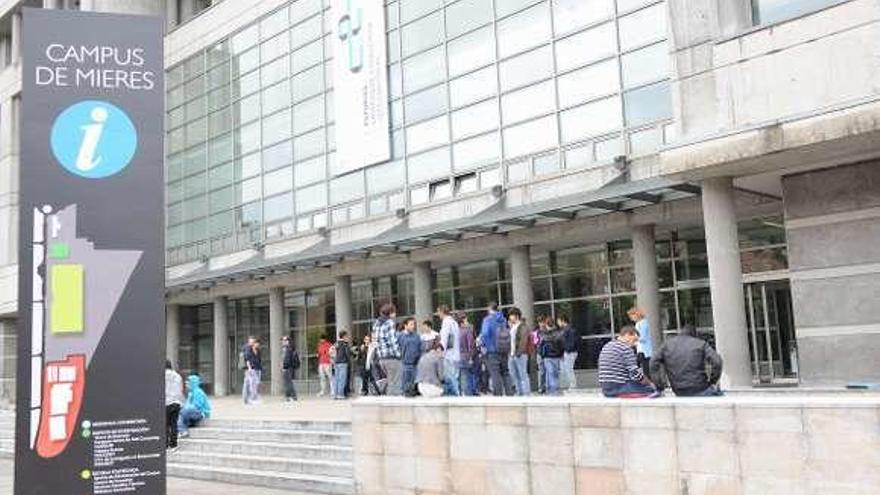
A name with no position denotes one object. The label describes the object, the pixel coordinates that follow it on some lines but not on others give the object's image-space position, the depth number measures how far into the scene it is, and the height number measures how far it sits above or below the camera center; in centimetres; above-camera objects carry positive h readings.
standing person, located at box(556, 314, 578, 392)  1698 -32
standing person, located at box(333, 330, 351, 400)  2144 -28
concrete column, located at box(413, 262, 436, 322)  2502 +149
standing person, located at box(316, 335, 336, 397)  2458 -31
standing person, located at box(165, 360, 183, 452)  1518 -75
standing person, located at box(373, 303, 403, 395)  1575 -9
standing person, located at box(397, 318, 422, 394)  1545 -11
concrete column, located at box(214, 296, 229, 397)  3272 +21
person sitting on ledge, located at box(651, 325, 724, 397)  882 -33
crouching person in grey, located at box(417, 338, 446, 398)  1202 -32
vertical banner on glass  2614 +776
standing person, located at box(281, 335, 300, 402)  2280 -30
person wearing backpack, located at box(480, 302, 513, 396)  1514 -4
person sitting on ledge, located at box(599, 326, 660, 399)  879 -38
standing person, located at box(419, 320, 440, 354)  1546 +16
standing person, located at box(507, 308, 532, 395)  1562 -10
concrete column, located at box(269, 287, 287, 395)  2988 +73
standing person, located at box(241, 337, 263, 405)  2233 -44
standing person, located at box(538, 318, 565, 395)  1655 -25
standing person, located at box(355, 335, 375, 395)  2061 -45
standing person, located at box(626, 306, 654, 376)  1518 -14
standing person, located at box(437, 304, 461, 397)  1569 +5
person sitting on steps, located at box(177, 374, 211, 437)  1647 -95
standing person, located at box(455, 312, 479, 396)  1567 -23
